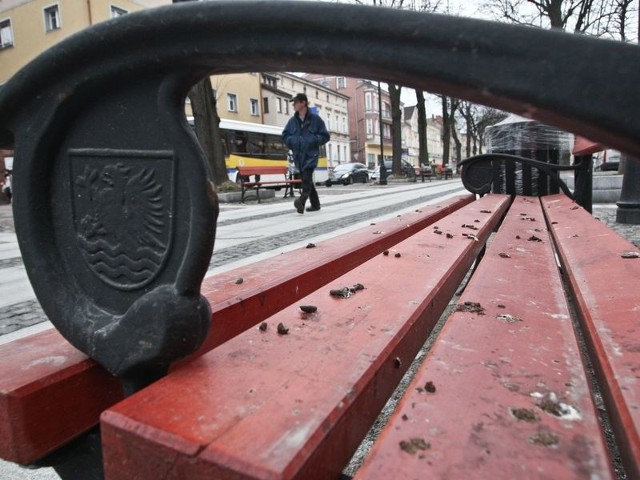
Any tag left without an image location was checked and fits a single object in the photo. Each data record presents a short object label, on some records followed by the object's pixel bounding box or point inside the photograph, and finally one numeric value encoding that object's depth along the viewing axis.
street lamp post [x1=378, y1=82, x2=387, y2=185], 21.29
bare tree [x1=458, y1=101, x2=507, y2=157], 41.22
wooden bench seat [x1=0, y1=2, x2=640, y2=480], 0.47
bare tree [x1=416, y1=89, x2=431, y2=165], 28.48
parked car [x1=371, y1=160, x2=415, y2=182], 27.11
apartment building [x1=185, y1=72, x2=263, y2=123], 34.06
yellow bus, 21.70
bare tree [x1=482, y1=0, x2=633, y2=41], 16.47
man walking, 7.12
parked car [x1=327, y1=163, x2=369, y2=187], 28.44
